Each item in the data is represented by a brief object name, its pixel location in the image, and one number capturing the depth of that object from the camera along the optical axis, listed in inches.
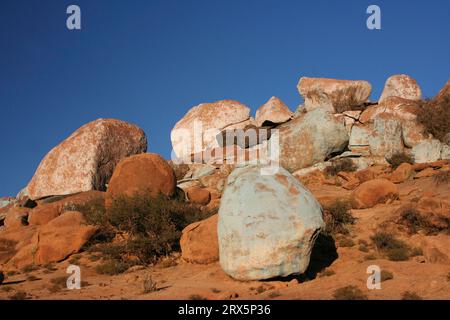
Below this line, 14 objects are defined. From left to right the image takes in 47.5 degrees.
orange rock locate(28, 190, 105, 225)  658.8
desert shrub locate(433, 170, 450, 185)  548.9
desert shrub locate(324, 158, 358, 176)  698.8
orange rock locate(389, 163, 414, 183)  604.1
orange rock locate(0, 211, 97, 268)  496.7
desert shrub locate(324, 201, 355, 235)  453.4
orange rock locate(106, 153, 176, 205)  552.4
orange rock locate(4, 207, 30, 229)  686.5
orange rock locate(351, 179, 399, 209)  522.0
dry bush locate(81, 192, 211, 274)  466.6
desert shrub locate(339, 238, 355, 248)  423.2
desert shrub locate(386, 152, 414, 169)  671.8
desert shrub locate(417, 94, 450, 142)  759.7
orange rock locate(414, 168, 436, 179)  594.9
